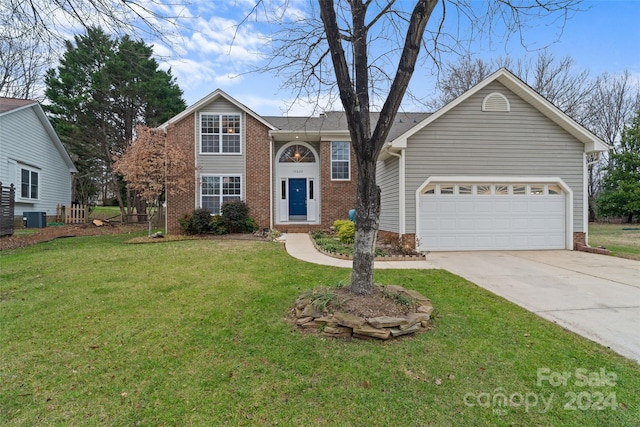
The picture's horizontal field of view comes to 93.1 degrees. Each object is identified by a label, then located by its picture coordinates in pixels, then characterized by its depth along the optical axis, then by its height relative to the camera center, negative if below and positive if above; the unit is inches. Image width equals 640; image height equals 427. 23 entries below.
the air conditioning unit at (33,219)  585.3 -15.6
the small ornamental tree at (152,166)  456.4 +69.8
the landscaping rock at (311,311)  151.1 -51.4
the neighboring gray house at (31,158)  564.1 +113.2
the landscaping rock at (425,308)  155.4 -52.1
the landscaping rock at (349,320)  138.5 -51.0
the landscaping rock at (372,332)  135.6 -54.9
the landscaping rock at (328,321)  142.3 -53.0
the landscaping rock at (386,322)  137.9 -51.4
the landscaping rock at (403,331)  137.6 -55.9
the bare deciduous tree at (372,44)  156.8 +99.7
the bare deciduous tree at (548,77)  861.2 +381.5
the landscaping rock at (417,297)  170.9 -51.1
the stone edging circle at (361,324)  137.5 -53.7
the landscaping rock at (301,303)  163.2 -51.0
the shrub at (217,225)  494.9 -24.2
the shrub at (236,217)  496.4 -11.1
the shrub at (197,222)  493.0 -19.1
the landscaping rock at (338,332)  139.3 -56.3
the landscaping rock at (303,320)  148.8 -54.5
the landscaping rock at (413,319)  140.5 -52.6
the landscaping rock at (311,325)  146.6 -55.9
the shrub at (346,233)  403.5 -31.5
